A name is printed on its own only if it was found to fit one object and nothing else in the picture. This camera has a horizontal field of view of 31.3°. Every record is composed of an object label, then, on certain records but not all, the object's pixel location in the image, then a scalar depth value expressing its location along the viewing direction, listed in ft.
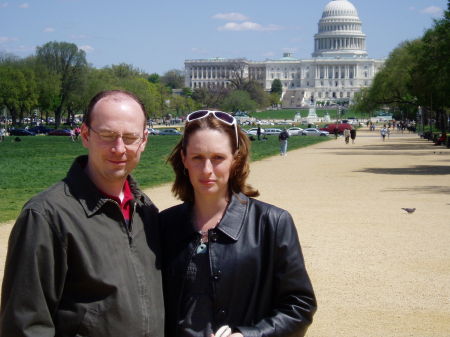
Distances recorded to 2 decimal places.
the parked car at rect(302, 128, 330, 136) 281.21
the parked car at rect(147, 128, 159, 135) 288.67
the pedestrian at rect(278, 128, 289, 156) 133.28
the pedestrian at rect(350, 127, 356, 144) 196.70
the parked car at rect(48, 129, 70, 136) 268.25
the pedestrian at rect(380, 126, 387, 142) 220.43
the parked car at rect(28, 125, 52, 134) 289.33
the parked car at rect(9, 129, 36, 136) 268.17
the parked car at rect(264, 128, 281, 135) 279.20
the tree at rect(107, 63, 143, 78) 369.57
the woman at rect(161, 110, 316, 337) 10.74
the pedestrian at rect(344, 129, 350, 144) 195.85
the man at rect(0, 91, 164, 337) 9.73
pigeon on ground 51.80
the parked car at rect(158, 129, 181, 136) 282.03
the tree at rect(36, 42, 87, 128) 296.30
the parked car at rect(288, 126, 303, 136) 291.30
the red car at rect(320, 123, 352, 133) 287.20
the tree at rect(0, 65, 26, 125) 257.75
